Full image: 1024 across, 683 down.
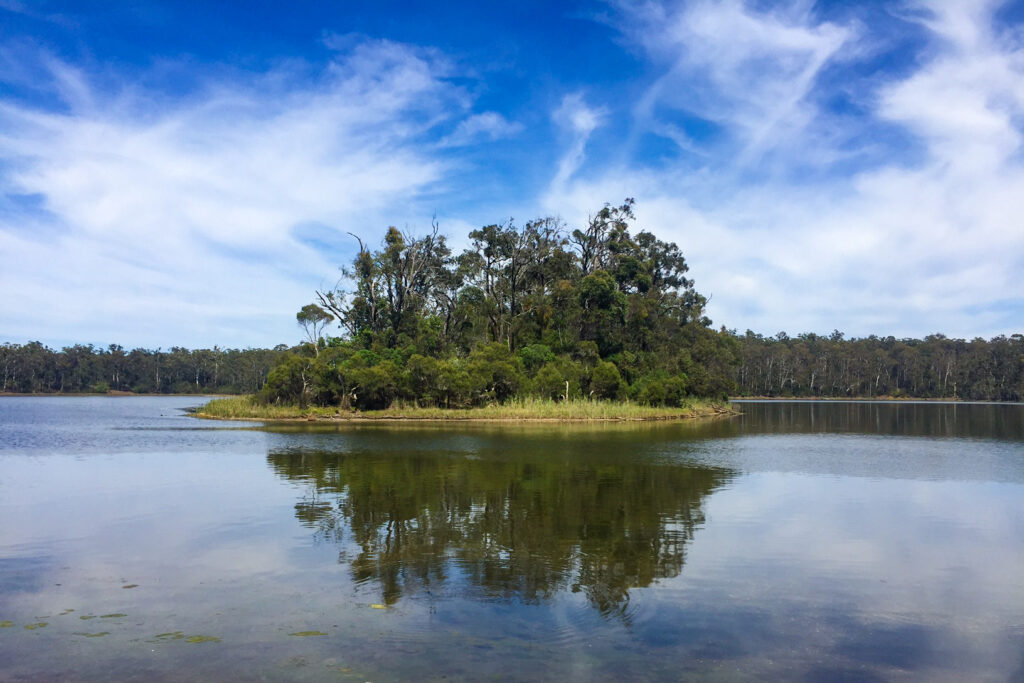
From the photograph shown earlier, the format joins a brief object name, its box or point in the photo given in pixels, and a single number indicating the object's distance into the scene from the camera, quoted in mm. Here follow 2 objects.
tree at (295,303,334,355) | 61531
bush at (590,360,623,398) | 50469
